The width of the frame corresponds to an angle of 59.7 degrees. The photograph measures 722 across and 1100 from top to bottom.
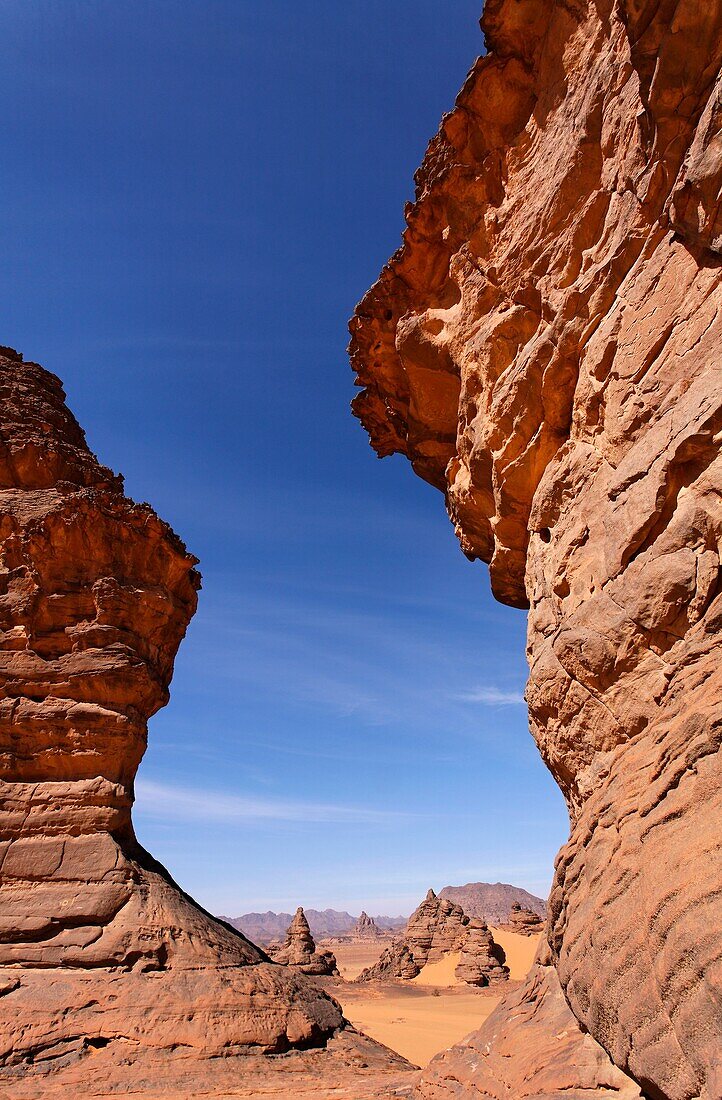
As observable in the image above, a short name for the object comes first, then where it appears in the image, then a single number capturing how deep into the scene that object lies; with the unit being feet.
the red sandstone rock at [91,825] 34.81
